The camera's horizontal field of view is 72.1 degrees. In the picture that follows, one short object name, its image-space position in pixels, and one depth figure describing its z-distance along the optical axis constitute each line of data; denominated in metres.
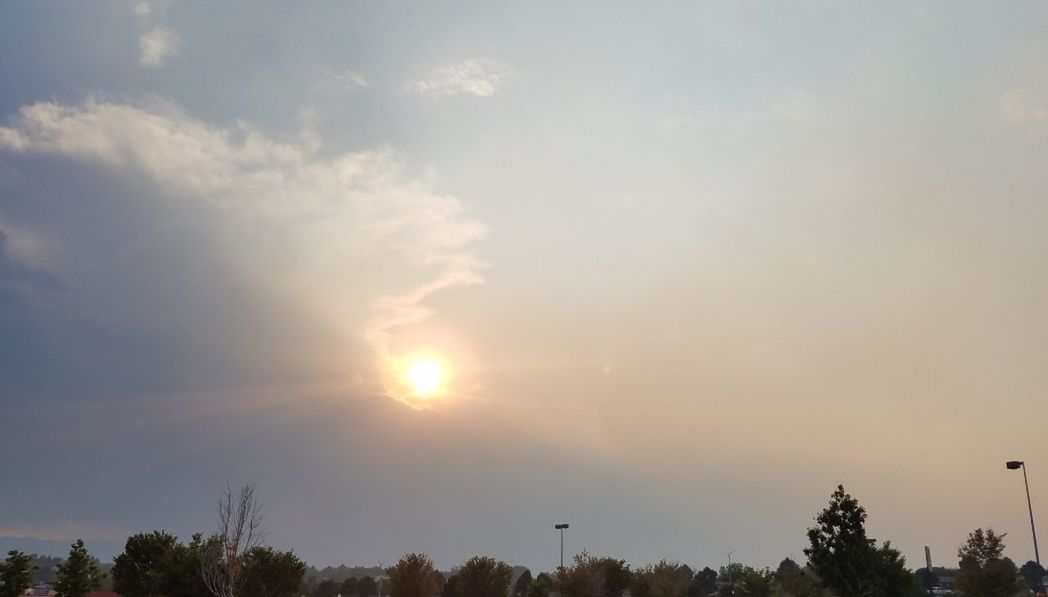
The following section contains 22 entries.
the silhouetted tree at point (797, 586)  56.72
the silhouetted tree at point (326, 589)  117.81
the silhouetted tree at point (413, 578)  59.34
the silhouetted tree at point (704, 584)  91.24
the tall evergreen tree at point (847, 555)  36.03
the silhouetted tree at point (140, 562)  52.53
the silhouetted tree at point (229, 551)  33.50
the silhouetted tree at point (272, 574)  49.25
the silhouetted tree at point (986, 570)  54.34
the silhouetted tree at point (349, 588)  119.69
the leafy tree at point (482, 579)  63.31
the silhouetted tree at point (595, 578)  61.81
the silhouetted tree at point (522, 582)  112.31
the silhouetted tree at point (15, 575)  46.88
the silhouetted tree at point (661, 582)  61.59
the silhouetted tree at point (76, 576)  50.81
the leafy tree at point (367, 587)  117.56
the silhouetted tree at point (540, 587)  66.31
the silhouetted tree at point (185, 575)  46.81
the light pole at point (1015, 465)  42.84
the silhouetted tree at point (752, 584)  68.19
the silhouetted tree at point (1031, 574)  81.82
